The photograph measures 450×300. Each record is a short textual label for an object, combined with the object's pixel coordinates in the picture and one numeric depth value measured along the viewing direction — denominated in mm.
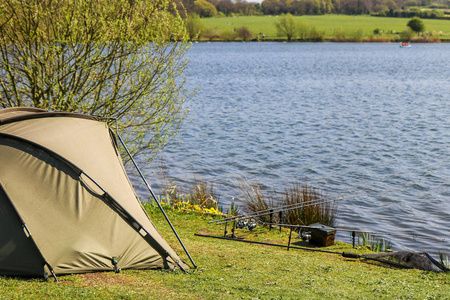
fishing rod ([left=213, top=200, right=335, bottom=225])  13642
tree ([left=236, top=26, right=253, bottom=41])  125000
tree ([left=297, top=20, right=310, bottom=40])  120188
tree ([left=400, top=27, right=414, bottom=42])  116938
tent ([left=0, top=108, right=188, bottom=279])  7742
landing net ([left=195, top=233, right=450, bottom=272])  10438
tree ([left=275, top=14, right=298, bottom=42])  119706
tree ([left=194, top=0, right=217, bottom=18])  144088
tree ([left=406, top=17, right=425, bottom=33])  120512
